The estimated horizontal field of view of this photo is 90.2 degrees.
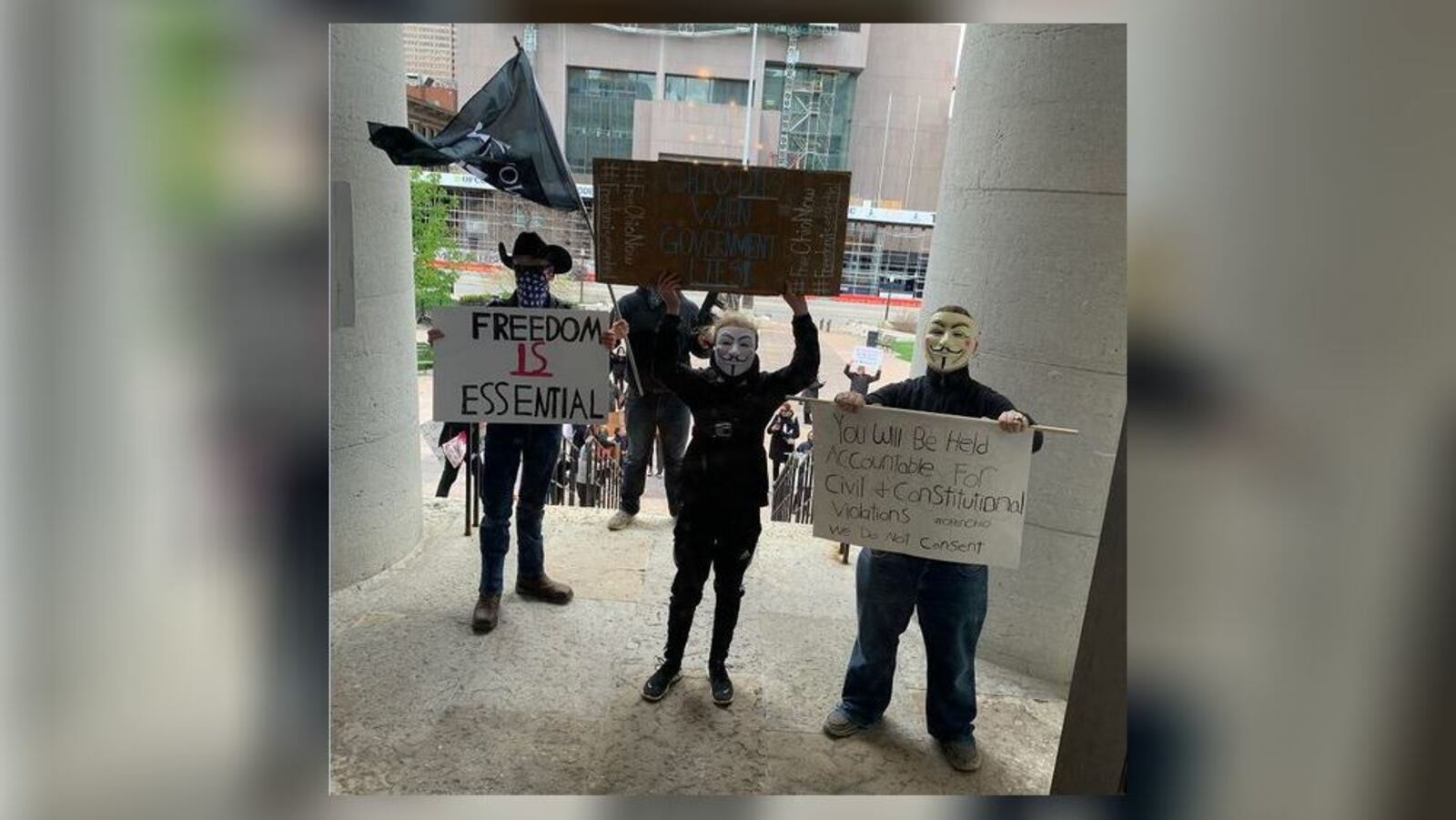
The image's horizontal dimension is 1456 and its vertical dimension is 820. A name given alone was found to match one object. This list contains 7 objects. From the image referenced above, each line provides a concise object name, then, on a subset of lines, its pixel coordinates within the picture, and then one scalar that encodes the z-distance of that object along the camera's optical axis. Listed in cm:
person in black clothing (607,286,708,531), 236
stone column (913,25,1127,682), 228
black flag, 220
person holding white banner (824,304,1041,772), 226
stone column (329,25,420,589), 229
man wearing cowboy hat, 251
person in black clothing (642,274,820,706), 224
